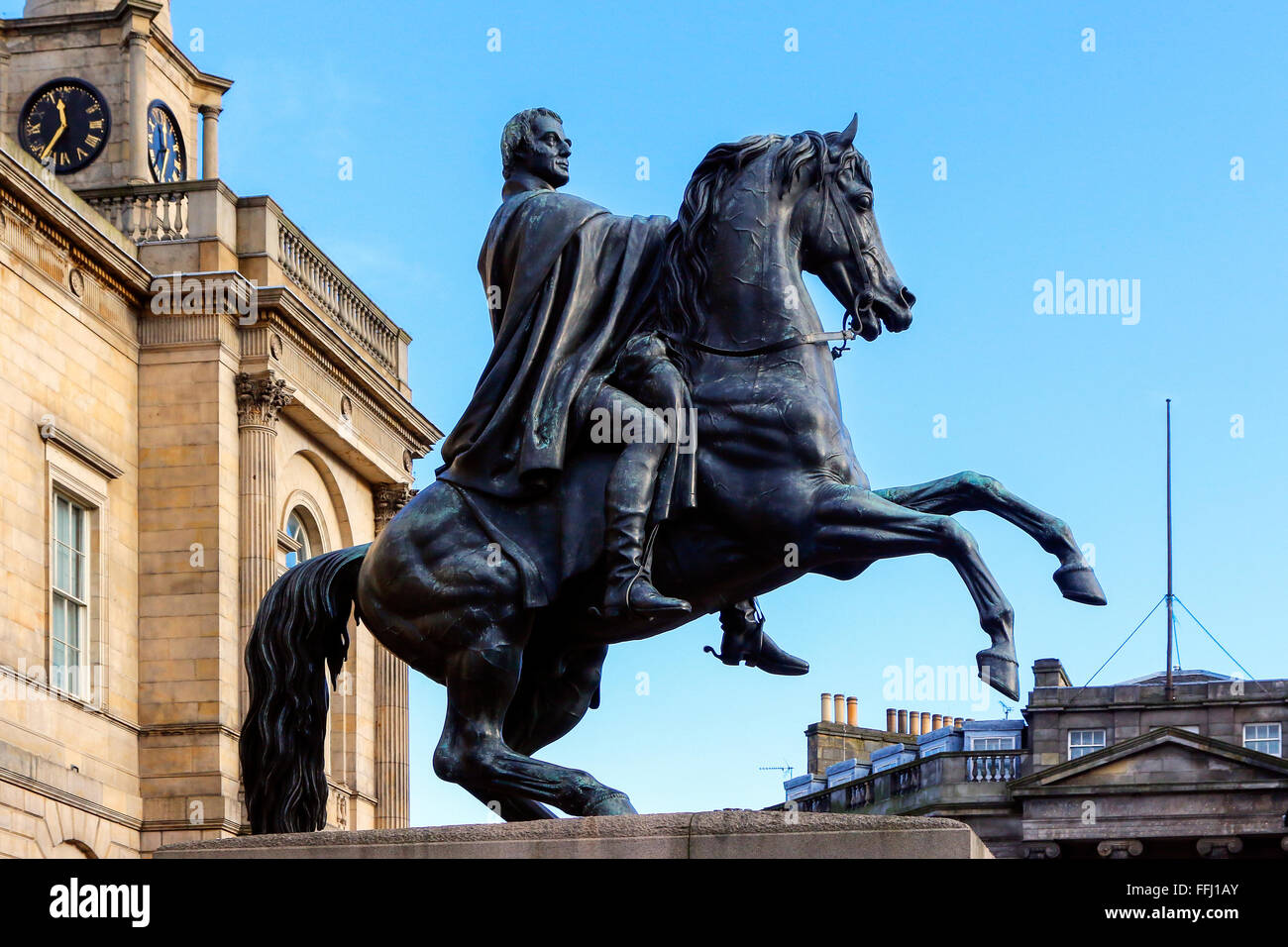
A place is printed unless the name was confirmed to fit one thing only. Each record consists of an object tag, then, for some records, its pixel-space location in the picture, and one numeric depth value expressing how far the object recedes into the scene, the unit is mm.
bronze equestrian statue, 9281
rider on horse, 9297
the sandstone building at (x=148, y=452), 31391
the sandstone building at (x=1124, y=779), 53656
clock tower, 40938
